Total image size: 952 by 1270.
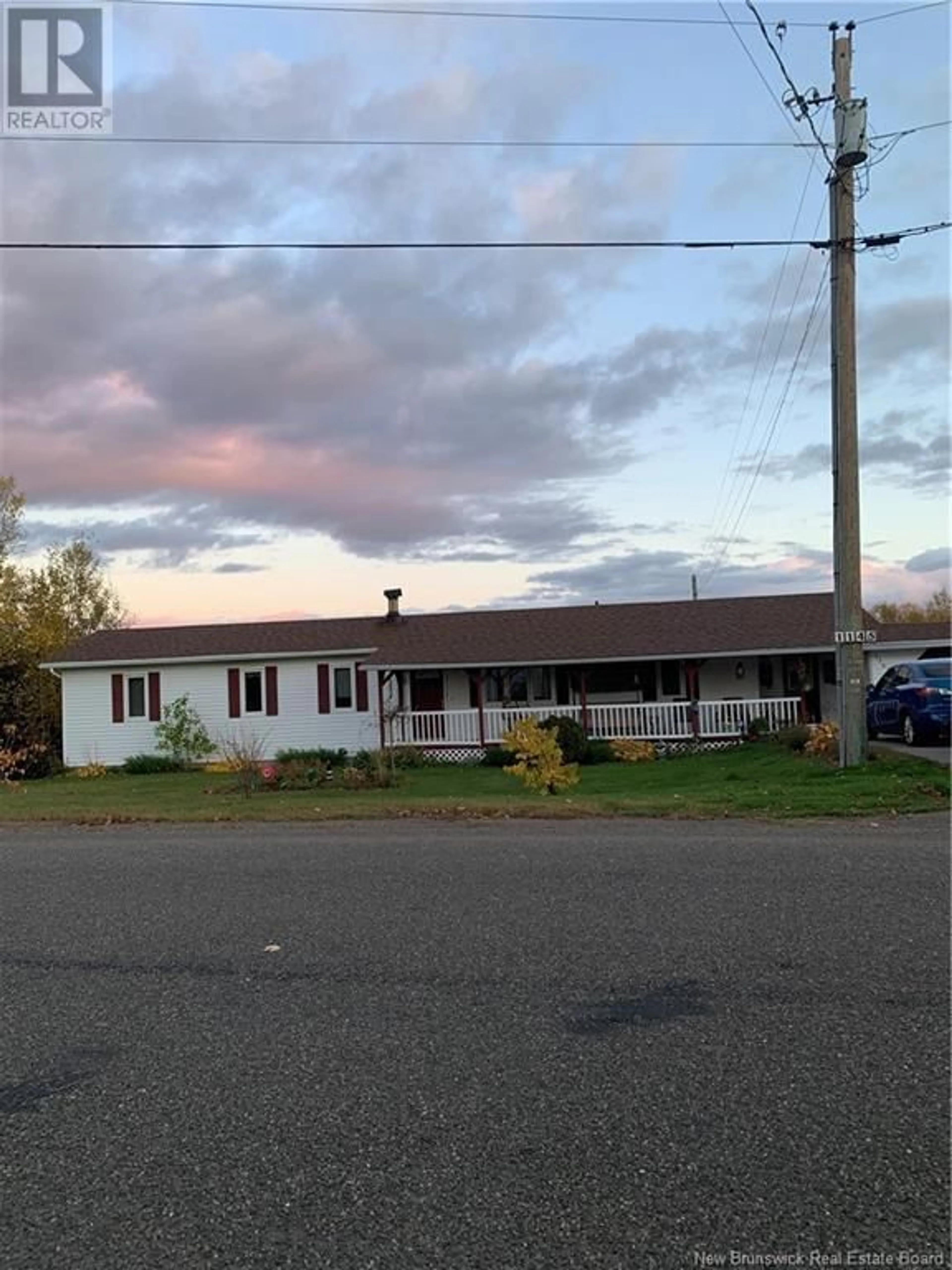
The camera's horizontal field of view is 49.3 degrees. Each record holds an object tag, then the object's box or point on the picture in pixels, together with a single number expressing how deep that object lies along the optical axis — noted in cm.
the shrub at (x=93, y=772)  2945
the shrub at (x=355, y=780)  1991
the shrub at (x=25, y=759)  2916
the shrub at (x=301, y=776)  2005
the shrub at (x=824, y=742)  1944
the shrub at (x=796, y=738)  2245
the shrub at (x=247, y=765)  1930
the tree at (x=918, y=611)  6562
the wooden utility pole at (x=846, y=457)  1572
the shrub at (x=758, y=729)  2725
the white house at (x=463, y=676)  2856
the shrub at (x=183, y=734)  3080
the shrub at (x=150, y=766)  2998
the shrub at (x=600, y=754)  2600
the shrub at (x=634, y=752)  2588
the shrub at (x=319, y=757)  2814
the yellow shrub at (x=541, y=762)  1678
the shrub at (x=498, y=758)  2667
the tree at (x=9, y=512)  3994
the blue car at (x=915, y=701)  1934
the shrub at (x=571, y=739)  2539
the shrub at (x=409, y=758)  2680
